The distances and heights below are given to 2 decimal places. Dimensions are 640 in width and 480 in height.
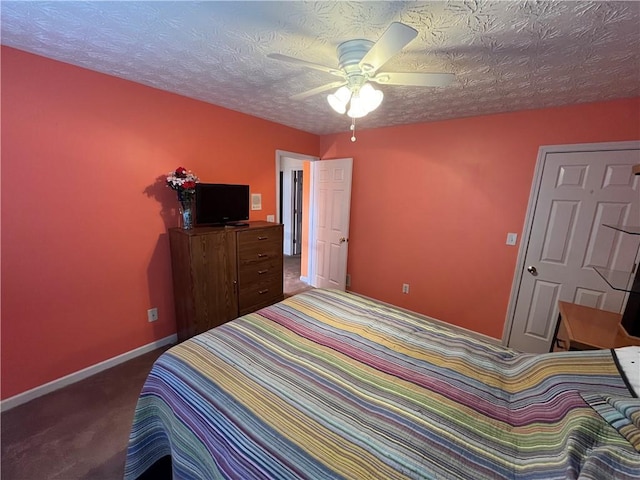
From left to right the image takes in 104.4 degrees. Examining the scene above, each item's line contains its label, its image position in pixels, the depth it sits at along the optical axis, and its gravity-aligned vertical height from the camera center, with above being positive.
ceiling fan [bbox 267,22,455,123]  1.26 +0.65
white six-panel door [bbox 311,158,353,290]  3.55 -0.33
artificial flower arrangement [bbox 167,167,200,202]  2.19 +0.08
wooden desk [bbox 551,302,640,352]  1.45 -0.77
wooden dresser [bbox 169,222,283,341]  2.23 -0.76
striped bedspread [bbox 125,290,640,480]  0.74 -0.80
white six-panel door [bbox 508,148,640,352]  2.04 -0.27
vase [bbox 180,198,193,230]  2.29 -0.19
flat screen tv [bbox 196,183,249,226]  2.41 -0.11
